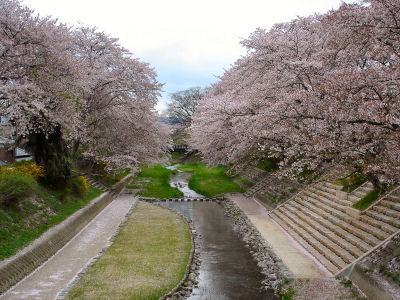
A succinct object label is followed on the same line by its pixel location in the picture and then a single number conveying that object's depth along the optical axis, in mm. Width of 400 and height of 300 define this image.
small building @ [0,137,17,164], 30577
